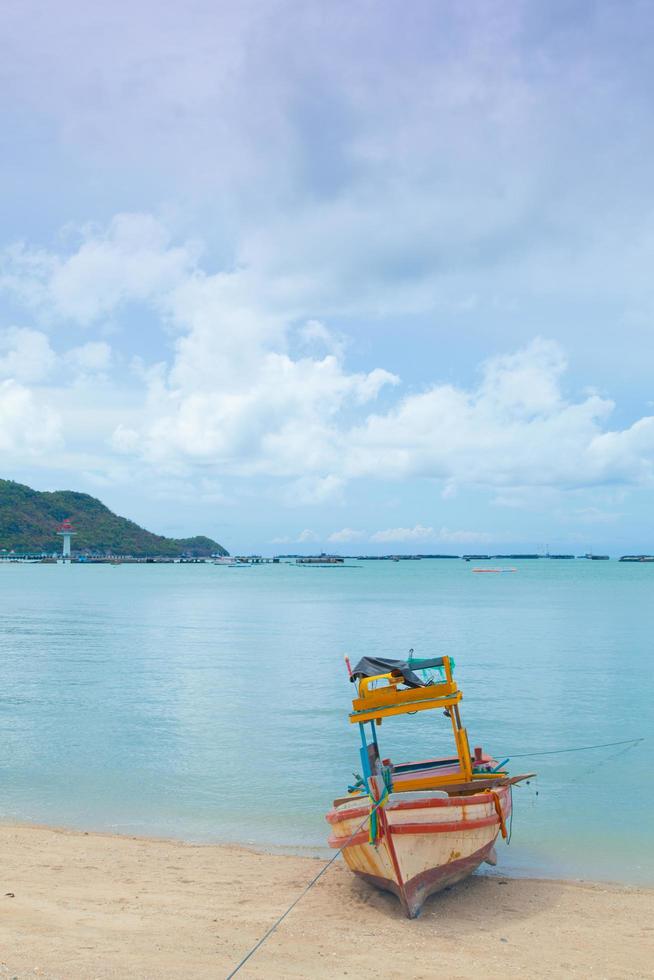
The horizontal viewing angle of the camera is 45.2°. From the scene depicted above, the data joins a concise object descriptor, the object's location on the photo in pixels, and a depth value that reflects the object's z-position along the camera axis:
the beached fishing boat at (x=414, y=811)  11.30
